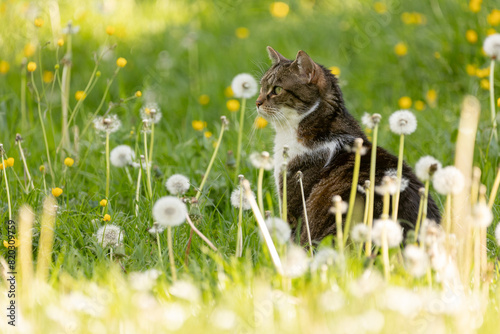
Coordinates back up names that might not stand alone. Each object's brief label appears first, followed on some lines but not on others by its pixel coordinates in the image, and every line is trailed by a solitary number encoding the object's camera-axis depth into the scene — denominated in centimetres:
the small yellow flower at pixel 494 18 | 994
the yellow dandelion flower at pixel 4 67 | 1080
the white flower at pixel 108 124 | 601
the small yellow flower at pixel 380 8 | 1230
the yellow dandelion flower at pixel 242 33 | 1266
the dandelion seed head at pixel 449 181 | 446
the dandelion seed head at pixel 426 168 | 461
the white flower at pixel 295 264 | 452
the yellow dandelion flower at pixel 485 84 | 902
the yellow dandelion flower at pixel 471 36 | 1020
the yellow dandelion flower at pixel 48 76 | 1102
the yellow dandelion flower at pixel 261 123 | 894
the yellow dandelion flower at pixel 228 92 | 1059
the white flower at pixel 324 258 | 486
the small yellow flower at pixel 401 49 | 1093
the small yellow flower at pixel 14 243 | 588
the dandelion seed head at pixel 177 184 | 585
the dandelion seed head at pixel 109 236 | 579
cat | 593
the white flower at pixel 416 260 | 409
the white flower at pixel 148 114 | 603
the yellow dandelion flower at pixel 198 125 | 880
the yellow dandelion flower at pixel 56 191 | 643
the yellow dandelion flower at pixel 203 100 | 1053
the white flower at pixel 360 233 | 473
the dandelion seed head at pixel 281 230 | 488
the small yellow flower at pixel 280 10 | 1346
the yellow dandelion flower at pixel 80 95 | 745
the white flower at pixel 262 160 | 482
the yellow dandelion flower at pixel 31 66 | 701
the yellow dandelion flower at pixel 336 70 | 1037
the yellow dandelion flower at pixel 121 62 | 717
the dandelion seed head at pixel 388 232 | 443
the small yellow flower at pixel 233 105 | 914
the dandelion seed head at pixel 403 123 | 517
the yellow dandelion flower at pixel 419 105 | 992
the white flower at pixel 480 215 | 419
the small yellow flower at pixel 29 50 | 912
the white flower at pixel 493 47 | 700
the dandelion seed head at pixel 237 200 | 574
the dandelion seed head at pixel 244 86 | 701
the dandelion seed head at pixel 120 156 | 705
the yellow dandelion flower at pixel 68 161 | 696
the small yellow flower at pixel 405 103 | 987
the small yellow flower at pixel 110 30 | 751
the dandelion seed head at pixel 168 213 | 478
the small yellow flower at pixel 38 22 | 724
